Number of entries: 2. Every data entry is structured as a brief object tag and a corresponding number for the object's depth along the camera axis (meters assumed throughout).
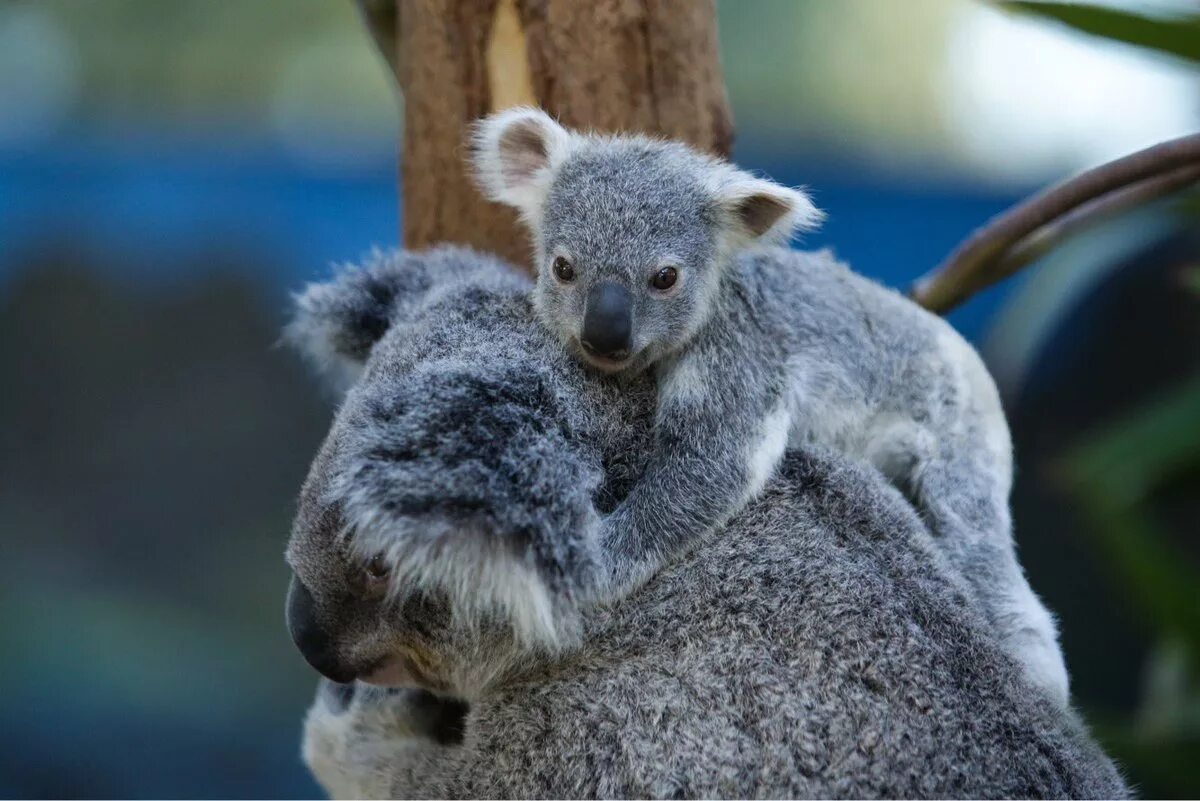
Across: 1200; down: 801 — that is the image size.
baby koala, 2.67
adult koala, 2.61
